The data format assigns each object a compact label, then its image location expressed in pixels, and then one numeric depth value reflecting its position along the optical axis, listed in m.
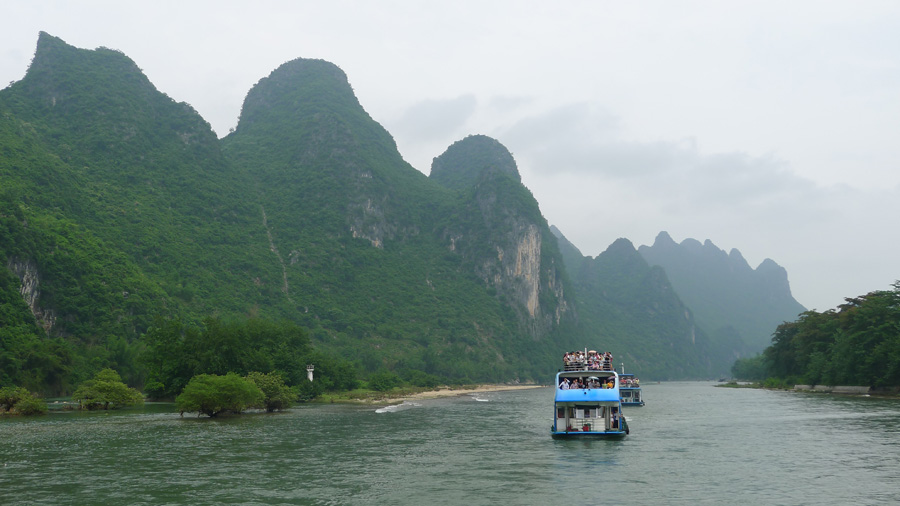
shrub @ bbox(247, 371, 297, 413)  69.94
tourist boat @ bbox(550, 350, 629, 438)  42.81
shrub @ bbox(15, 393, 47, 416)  61.25
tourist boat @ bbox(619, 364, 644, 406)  88.25
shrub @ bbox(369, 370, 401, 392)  117.25
